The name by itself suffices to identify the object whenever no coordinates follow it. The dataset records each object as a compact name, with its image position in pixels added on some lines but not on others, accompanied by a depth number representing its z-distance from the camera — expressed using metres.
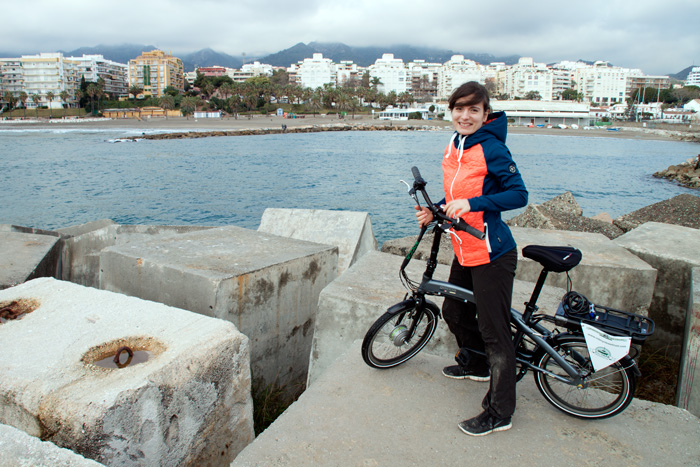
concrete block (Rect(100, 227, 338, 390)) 3.68
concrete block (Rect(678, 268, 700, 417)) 3.56
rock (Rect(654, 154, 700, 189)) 29.53
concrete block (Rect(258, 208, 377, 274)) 6.55
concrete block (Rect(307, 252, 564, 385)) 3.77
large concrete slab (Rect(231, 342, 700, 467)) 2.31
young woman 2.54
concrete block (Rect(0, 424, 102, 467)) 1.76
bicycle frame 2.72
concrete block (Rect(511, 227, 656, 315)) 4.57
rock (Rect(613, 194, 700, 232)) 8.47
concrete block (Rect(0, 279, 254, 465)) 2.22
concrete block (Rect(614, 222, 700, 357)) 4.85
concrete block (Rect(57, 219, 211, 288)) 6.32
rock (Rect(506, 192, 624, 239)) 7.42
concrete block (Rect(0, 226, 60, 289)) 4.23
